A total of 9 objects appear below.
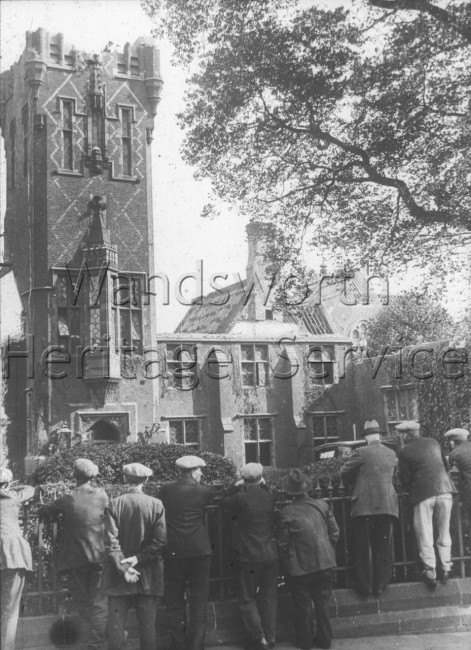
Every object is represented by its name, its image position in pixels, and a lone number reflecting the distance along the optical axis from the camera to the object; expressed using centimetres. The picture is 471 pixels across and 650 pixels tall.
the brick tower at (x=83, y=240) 2250
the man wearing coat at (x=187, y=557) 657
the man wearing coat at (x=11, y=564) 614
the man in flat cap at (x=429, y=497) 760
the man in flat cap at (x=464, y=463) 811
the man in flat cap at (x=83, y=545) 650
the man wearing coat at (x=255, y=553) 673
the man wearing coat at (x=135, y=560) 626
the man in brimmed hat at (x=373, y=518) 738
